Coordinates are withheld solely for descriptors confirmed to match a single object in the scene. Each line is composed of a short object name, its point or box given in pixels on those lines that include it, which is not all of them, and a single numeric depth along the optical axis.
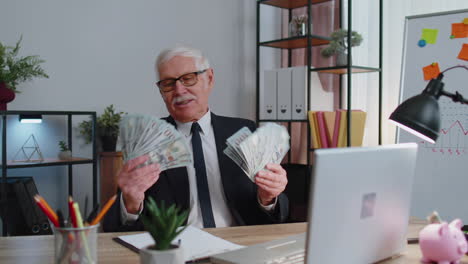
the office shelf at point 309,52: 3.32
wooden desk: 1.17
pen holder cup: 0.84
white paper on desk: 1.19
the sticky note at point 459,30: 2.63
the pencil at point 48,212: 0.87
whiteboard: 2.61
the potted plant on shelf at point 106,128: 3.24
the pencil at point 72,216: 0.88
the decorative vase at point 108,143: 3.25
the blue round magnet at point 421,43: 2.80
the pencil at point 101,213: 0.90
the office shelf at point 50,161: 2.67
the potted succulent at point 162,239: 0.84
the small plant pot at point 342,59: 3.31
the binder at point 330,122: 3.32
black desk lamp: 1.08
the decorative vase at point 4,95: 2.74
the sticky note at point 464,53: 2.61
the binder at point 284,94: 3.61
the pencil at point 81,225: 0.85
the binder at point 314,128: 3.38
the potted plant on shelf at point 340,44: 3.31
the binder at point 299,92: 3.48
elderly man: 1.61
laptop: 0.85
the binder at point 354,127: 3.28
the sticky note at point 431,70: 2.74
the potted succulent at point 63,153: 3.04
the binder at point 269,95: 3.72
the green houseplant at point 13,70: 2.76
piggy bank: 1.02
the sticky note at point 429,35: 2.76
